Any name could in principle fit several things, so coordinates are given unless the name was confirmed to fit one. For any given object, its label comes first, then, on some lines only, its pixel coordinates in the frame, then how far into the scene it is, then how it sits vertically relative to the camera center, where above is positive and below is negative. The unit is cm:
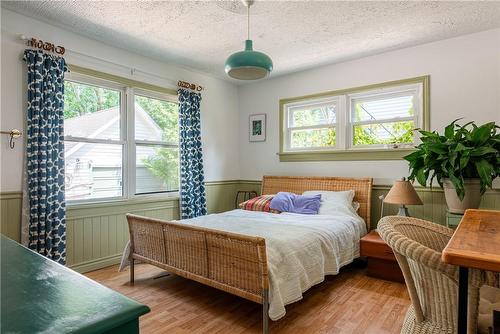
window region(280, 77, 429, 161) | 358 +60
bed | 204 -72
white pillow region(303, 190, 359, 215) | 351 -46
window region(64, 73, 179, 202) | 323 +30
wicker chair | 105 -48
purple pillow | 360 -48
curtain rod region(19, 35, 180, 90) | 282 +121
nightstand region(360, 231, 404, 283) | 297 -98
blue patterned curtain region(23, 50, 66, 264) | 278 +9
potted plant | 256 +3
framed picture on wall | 482 +64
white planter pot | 268 -29
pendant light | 217 +77
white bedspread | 212 -69
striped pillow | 382 -53
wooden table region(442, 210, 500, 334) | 84 -27
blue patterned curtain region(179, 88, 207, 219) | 413 +11
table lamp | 305 -32
